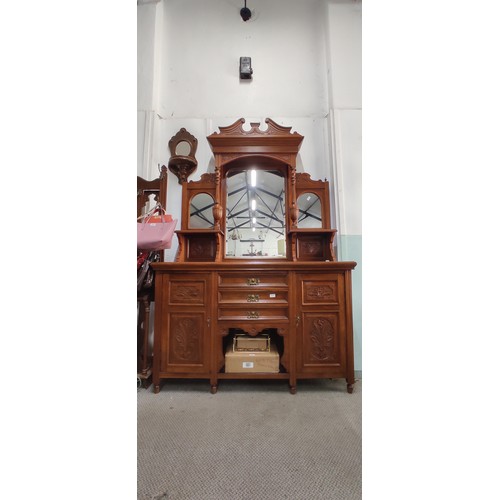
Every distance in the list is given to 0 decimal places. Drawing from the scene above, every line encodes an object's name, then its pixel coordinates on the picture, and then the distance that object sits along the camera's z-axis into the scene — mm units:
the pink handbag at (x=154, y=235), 1531
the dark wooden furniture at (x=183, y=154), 2234
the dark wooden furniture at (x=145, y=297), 1817
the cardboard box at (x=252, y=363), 1720
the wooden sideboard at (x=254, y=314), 1698
